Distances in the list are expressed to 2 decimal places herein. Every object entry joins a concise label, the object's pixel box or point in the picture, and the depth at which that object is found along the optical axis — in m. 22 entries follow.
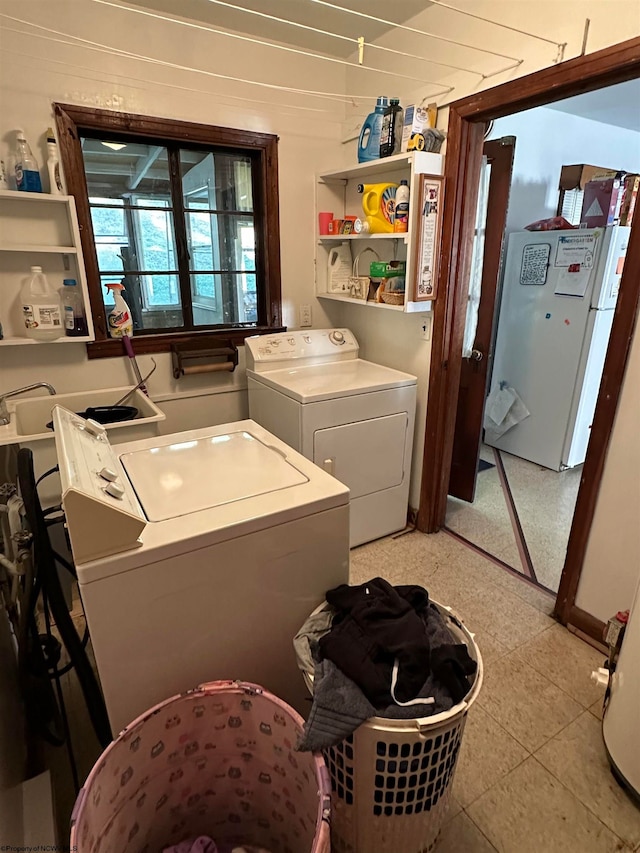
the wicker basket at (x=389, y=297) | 2.38
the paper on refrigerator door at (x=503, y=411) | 3.75
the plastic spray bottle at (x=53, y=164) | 2.04
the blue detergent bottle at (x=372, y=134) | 2.32
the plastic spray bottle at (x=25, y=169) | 2.01
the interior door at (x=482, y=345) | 2.57
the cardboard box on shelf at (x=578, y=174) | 3.49
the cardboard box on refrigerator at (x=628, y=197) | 3.08
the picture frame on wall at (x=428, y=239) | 2.19
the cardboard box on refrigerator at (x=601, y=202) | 3.07
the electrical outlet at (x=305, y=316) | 2.98
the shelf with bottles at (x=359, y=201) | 2.18
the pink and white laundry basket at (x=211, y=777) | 1.04
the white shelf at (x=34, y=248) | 2.09
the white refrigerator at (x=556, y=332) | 3.18
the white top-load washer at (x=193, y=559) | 1.04
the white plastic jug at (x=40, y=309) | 2.14
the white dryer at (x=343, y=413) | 2.28
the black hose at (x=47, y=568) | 1.07
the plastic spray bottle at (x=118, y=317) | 2.39
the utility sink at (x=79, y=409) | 2.13
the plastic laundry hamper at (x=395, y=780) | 1.03
